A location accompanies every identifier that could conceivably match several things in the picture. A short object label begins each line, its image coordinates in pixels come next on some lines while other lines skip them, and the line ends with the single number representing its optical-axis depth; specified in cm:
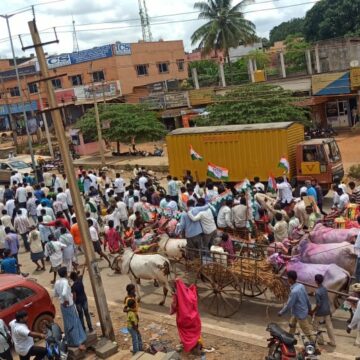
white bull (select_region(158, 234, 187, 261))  1122
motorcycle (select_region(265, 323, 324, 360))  712
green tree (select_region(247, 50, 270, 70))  5947
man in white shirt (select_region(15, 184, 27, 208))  1845
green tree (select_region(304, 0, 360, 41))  5278
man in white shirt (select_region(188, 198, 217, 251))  1108
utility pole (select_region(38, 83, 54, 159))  3650
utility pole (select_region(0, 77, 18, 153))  4457
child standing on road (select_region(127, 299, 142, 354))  843
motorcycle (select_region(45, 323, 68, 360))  793
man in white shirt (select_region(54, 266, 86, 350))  879
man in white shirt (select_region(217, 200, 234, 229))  1209
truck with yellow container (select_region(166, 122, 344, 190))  1788
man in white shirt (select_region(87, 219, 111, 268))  1298
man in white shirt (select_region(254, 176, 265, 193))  1490
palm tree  4388
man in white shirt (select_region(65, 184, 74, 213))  1733
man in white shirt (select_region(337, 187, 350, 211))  1286
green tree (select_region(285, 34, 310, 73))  5766
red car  917
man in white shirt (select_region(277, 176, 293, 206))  1479
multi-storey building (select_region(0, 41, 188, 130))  4631
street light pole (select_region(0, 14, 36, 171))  3136
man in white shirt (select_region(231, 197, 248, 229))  1209
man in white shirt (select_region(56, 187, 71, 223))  1680
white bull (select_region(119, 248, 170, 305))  1048
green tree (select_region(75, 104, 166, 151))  3441
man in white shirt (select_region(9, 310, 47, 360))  788
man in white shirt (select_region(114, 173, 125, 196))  1860
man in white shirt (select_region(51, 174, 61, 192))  2031
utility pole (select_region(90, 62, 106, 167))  3127
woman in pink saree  841
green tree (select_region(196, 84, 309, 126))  2908
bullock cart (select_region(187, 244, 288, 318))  932
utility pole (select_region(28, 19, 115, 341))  922
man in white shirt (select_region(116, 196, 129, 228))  1504
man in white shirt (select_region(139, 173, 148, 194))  1812
